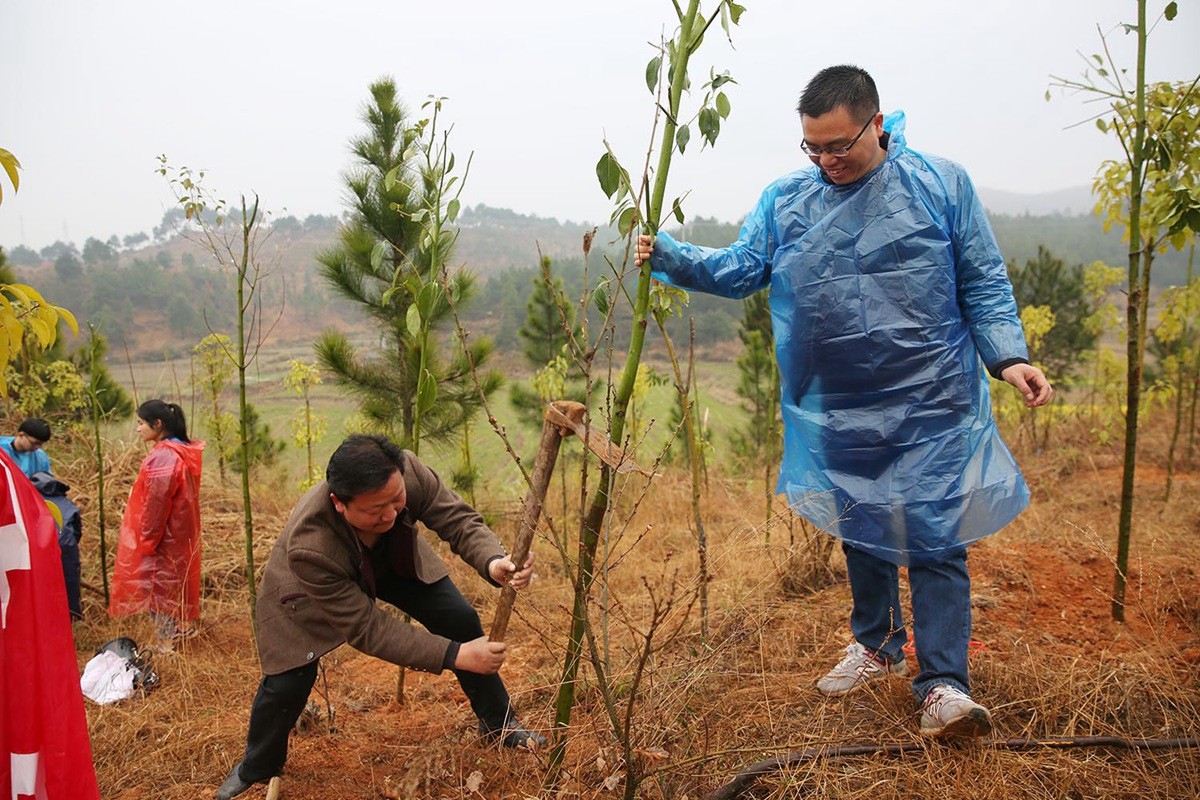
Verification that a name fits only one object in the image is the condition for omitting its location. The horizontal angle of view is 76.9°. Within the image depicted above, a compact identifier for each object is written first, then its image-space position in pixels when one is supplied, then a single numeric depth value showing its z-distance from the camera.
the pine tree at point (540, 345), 7.10
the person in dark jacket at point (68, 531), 4.14
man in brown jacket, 2.19
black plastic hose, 1.98
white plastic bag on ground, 3.43
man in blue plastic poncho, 2.12
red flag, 1.77
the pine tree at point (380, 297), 4.57
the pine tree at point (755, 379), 7.89
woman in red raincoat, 3.95
